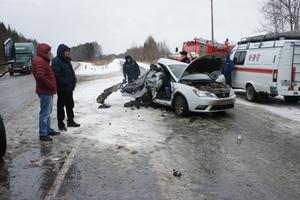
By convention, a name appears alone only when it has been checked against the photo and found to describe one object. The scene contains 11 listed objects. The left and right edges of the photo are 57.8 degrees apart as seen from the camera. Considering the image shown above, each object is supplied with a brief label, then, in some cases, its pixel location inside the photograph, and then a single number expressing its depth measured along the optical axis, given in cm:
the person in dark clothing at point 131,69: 1092
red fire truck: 1898
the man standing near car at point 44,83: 538
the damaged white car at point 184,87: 742
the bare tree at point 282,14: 2412
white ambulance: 884
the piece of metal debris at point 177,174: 401
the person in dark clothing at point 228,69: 1100
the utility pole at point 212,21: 2505
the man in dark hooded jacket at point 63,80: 595
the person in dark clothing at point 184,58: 1083
